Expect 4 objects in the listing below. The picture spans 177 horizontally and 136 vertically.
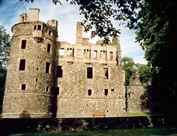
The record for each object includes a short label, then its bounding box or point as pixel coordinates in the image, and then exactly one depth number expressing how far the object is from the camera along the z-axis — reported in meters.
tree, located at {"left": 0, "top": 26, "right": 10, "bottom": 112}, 43.53
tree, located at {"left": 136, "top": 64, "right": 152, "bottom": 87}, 30.82
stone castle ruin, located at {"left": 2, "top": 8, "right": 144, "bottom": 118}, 30.05
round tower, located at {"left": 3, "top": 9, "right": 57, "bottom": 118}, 29.29
